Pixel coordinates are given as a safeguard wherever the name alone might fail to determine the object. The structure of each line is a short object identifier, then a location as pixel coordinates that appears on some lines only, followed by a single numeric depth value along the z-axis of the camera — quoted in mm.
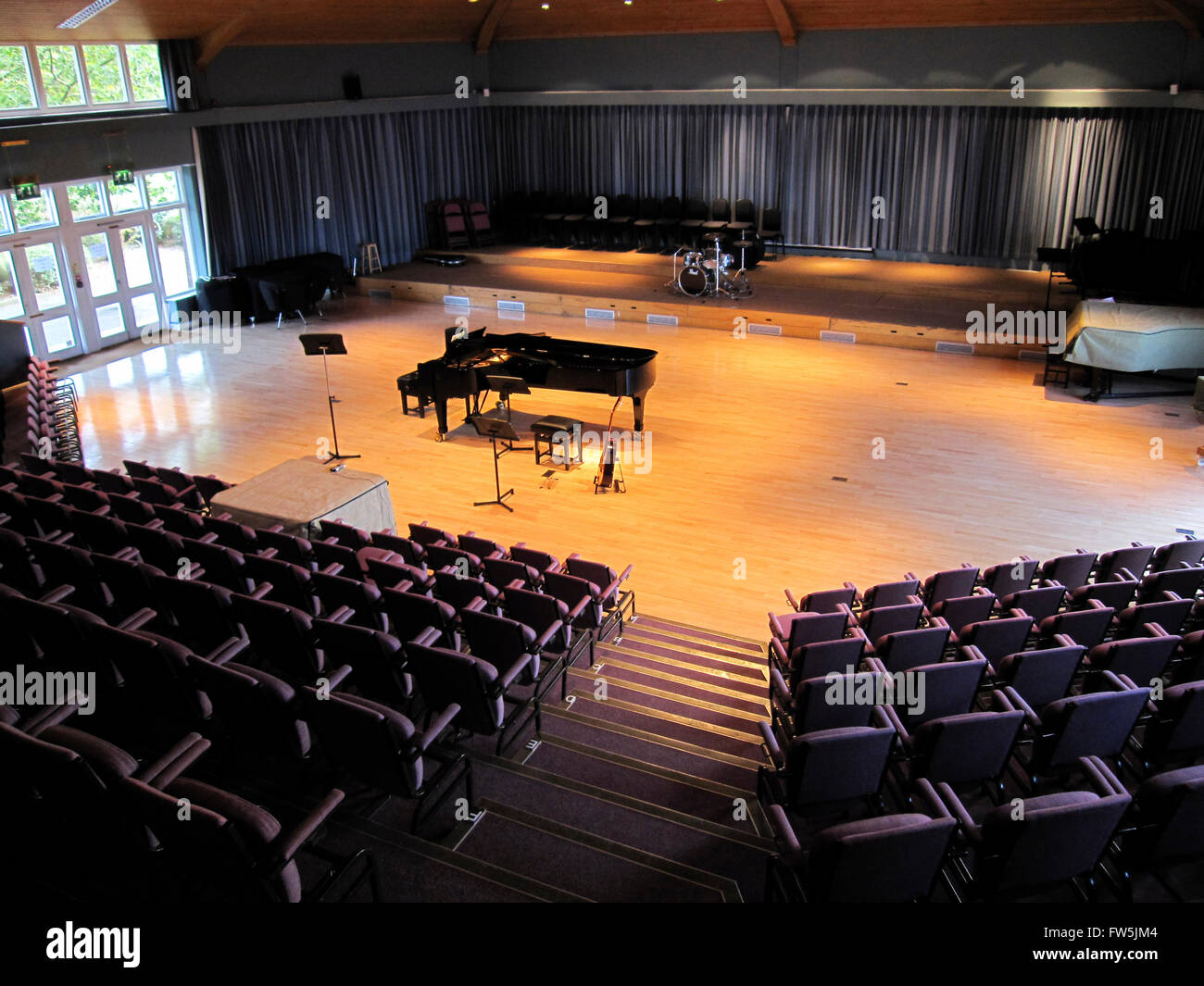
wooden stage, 14805
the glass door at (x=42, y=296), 13422
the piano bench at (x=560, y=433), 10242
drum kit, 16172
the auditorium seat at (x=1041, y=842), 3398
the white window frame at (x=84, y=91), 13164
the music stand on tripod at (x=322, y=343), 9875
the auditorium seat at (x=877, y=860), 3236
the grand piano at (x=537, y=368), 10445
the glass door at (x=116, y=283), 14492
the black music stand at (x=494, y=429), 8570
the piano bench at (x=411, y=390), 11703
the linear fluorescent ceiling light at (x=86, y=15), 11672
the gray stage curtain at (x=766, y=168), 16172
